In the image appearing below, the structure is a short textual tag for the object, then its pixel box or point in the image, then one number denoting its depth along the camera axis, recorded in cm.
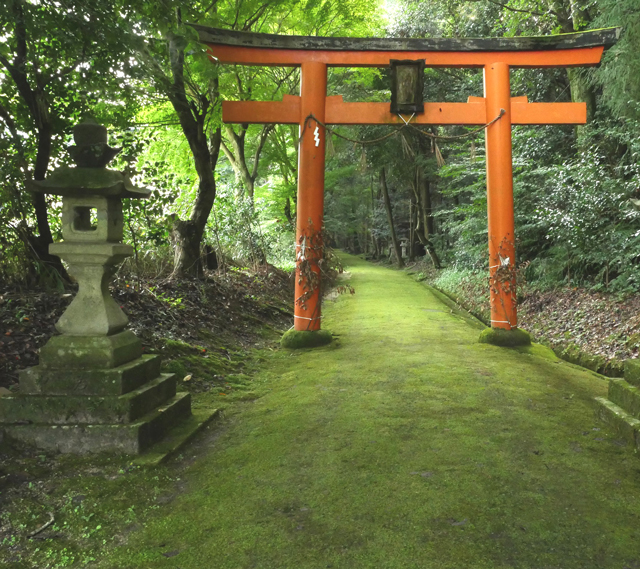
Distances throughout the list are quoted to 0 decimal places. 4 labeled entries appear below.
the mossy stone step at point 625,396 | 299
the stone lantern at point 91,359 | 277
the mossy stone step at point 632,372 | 306
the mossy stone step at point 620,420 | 283
